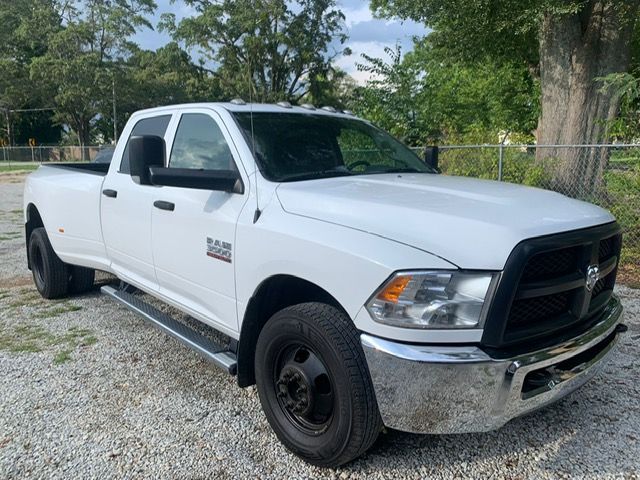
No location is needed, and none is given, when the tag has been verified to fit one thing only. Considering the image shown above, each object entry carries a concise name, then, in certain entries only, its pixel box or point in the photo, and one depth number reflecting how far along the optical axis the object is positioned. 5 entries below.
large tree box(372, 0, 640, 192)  8.47
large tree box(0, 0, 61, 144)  42.32
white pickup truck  2.15
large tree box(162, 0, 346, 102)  33.94
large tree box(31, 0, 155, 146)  40.12
